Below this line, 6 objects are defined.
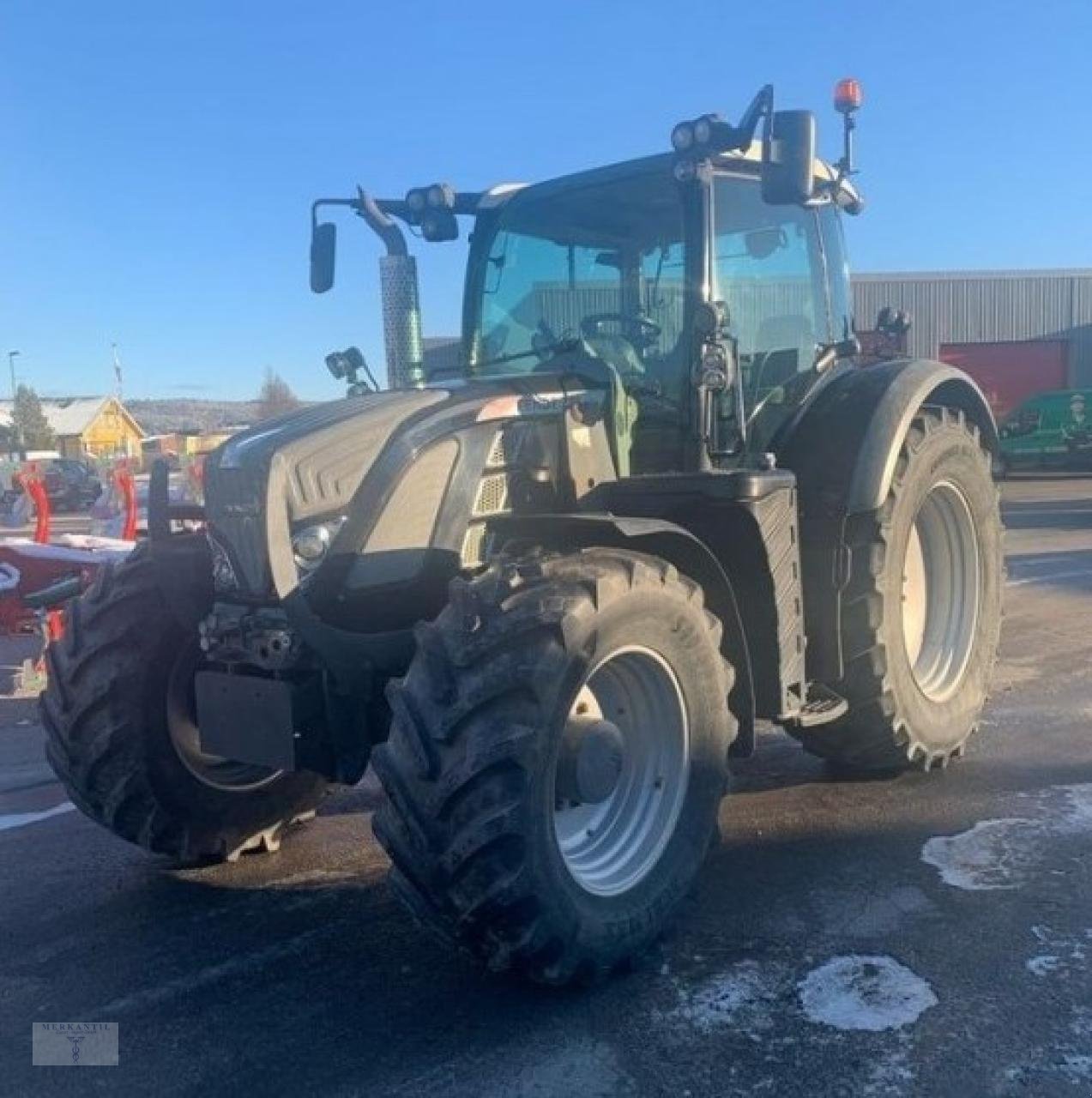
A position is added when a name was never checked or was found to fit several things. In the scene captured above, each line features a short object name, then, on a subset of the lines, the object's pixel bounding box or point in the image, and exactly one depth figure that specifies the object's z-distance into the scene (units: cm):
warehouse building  3541
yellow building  7652
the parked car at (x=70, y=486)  3456
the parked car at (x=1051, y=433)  2809
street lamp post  6968
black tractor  335
